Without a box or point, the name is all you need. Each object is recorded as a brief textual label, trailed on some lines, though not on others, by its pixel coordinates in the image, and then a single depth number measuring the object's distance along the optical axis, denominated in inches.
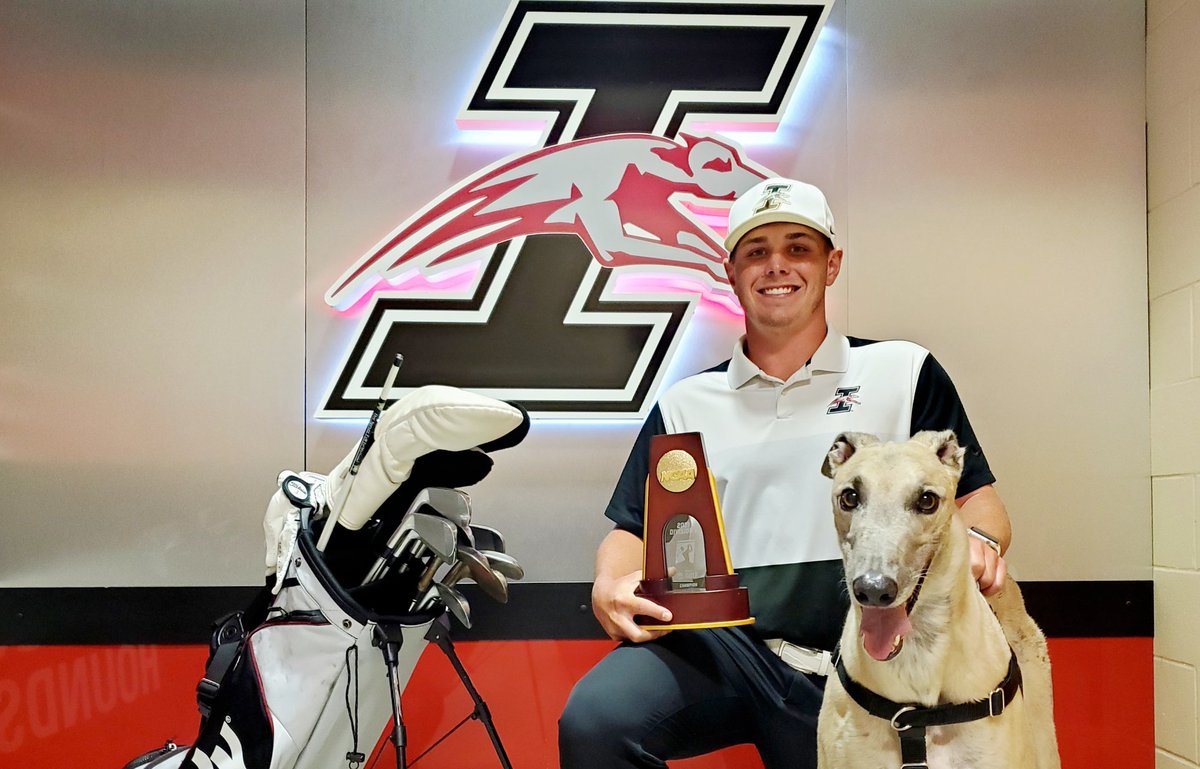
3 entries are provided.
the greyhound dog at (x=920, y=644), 52.1
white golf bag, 72.4
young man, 71.5
